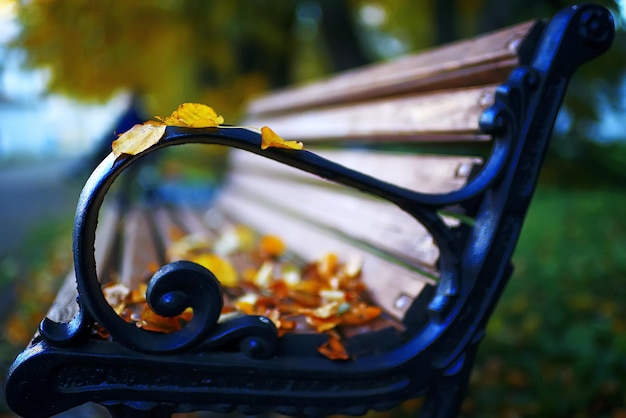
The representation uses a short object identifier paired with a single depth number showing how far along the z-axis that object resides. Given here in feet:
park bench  3.41
